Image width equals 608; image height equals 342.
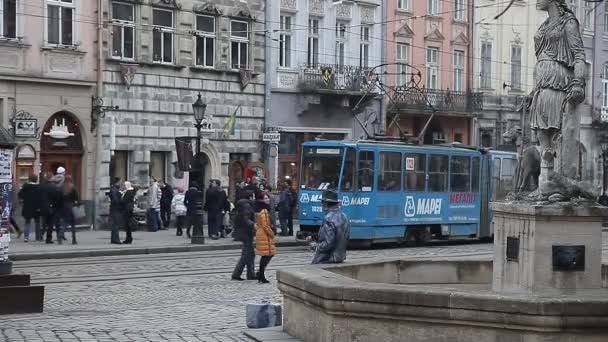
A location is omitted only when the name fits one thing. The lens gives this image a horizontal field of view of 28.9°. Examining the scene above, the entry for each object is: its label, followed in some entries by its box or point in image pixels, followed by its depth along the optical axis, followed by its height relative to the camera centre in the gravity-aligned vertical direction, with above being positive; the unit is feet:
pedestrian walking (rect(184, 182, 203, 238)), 103.95 -4.67
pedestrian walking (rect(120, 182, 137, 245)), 99.96 -5.19
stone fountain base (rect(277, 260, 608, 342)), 33.30 -4.73
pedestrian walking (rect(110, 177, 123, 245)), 99.40 -5.19
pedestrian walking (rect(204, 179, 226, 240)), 108.78 -5.10
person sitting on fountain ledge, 49.57 -3.47
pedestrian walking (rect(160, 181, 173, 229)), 120.06 -5.24
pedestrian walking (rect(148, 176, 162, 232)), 115.03 -5.65
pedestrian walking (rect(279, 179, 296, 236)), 115.65 -5.39
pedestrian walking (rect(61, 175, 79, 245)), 97.76 -4.33
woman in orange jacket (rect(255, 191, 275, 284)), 66.74 -4.80
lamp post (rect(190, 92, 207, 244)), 102.63 -5.40
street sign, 134.41 +1.78
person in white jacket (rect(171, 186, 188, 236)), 114.01 -5.80
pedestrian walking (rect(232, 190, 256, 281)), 67.97 -4.60
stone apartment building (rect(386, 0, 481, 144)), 156.04 +11.82
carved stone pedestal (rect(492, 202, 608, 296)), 39.93 -3.13
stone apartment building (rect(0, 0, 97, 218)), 109.09 +6.19
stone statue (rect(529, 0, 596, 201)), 41.39 +1.99
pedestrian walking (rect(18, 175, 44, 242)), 97.86 -4.41
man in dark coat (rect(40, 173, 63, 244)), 97.55 -4.58
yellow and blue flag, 132.87 +2.94
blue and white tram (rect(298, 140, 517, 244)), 102.32 -3.06
